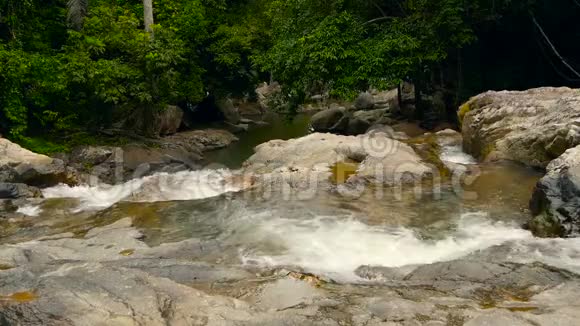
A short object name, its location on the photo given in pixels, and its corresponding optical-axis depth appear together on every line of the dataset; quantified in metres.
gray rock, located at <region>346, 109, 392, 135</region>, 22.70
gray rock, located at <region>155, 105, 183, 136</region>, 21.91
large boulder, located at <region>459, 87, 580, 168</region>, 10.91
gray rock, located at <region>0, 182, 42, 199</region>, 11.75
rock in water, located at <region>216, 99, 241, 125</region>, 28.42
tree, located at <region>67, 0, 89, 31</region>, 19.00
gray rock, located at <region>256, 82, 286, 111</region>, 19.20
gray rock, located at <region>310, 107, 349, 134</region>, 24.60
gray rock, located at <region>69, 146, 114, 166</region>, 17.28
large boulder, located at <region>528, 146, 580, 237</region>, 7.61
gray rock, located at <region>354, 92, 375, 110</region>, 30.16
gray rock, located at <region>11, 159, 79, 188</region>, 12.98
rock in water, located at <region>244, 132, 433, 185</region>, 11.39
